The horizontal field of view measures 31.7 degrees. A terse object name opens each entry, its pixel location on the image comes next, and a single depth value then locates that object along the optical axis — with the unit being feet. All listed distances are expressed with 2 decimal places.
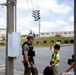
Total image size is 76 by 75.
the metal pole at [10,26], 13.20
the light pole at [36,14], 55.99
